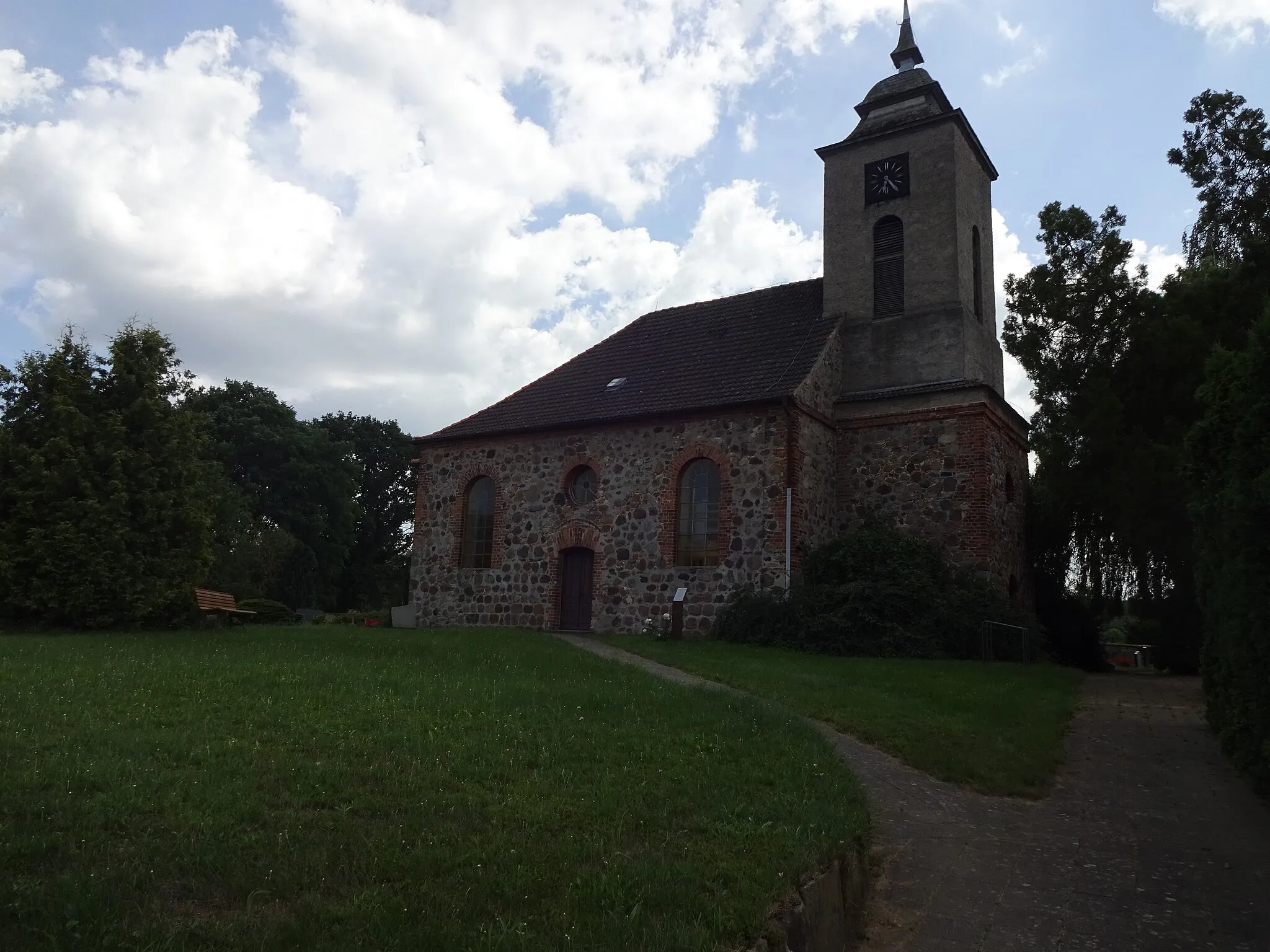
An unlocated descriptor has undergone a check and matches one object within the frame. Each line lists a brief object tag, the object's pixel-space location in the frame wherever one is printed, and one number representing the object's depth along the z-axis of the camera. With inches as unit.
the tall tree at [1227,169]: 567.2
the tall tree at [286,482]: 1417.3
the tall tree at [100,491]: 540.7
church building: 676.1
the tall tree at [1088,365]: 596.4
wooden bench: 613.6
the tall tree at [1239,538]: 228.5
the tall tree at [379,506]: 1759.4
